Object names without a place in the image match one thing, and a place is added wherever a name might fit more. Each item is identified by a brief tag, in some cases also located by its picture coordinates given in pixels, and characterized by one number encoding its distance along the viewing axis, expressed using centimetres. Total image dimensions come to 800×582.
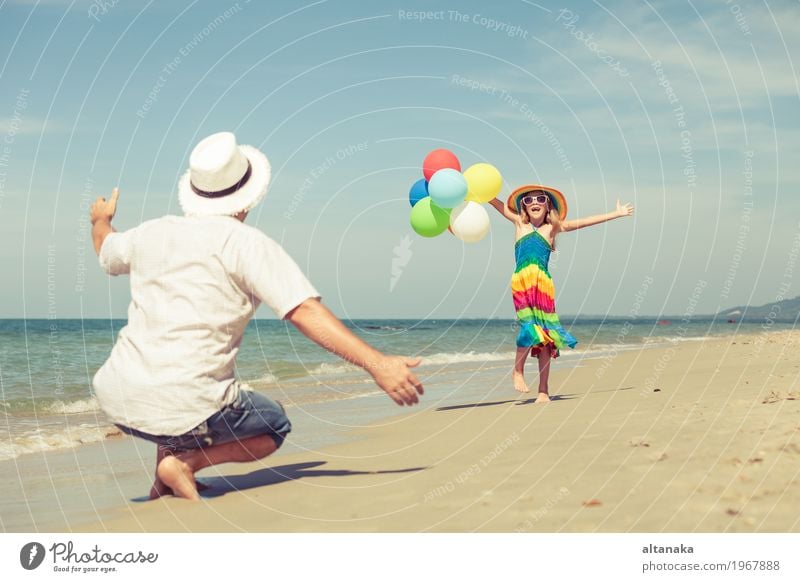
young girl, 929
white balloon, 926
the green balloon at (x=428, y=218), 933
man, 401
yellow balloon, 923
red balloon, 938
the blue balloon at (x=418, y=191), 958
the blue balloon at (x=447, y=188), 889
